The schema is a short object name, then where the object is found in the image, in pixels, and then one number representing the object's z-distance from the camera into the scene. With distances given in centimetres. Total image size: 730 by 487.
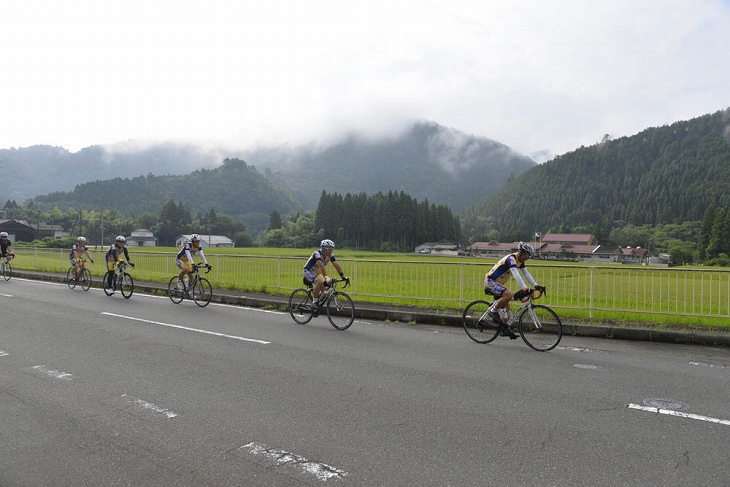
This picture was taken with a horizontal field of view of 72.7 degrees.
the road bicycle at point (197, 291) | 1273
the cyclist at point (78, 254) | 1688
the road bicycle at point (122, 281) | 1426
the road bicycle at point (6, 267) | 2062
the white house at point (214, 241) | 14175
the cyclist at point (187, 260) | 1287
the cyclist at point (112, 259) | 1459
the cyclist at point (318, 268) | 990
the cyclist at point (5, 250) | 2028
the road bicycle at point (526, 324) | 793
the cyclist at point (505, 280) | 797
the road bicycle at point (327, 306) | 959
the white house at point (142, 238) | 13070
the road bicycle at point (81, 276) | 1692
